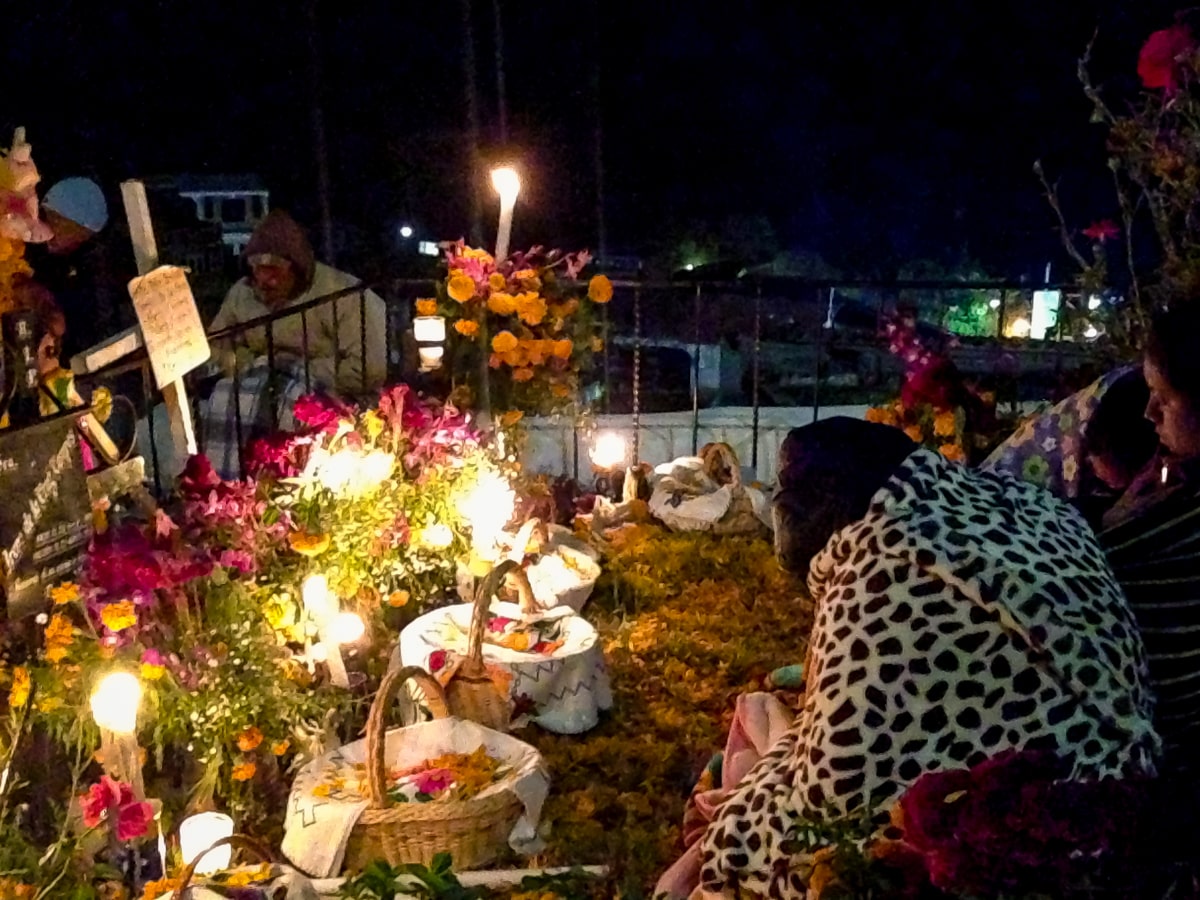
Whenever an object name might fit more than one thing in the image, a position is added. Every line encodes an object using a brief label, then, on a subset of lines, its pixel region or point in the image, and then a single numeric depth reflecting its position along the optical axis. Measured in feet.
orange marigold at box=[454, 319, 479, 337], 14.51
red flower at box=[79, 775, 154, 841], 7.01
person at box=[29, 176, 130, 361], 10.23
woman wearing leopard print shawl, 5.73
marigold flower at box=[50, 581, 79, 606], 7.71
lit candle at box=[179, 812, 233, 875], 7.82
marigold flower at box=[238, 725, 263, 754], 8.60
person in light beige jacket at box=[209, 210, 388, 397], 15.05
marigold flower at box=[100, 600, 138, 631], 7.75
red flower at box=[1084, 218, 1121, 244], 12.62
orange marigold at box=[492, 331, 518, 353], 14.55
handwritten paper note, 9.89
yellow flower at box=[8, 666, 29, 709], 7.54
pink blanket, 7.19
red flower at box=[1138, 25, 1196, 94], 10.28
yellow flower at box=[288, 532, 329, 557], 9.66
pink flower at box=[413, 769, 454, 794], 8.38
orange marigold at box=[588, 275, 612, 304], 15.16
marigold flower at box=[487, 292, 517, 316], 14.58
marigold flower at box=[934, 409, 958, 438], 13.05
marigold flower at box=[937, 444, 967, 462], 13.05
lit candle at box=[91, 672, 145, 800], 7.39
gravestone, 7.30
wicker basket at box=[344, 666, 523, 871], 7.88
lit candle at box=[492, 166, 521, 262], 14.11
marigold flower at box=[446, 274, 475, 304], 14.42
